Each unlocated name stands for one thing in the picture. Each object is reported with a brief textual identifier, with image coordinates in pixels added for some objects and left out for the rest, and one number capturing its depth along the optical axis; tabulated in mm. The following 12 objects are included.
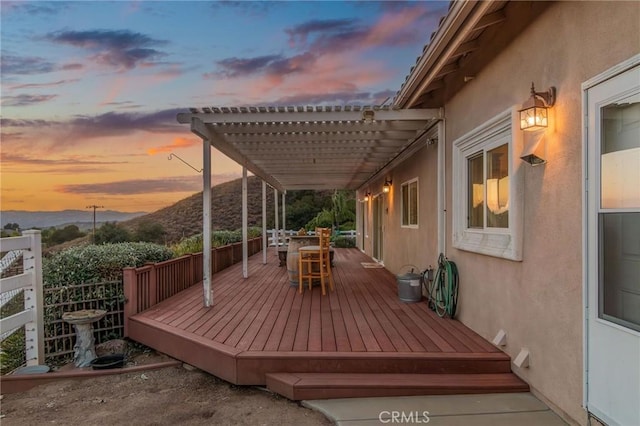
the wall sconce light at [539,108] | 2551
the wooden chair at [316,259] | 5965
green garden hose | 4336
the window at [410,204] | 6471
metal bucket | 5219
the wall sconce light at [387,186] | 8600
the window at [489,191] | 2998
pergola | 4699
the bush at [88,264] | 4375
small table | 6625
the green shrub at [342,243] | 16141
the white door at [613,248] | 1897
